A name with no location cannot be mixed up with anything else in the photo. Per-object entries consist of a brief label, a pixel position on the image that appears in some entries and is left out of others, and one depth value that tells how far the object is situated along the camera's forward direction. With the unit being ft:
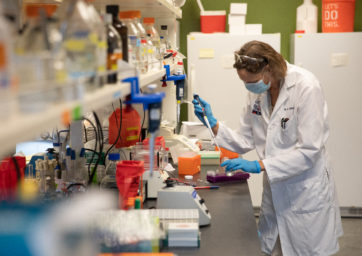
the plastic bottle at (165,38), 10.27
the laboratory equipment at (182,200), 7.04
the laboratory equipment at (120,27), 5.44
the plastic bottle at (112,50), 4.51
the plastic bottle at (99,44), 4.00
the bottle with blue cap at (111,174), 7.80
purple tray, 9.60
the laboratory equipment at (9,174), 5.49
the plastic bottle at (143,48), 6.37
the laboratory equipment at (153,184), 8.18
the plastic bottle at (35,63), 2.81
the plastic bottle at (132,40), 5.86
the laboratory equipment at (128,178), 6.87
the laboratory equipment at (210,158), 11.03
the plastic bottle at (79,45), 3.60
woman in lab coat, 8.54
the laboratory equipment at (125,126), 6.59
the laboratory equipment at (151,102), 5.04
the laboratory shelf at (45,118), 2.34
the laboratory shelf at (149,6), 7.82
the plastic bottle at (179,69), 11.18
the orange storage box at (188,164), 9.92
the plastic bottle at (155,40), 8.10
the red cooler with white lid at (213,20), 15.89
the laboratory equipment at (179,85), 10.61
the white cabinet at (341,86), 15.31
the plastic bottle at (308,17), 15.87
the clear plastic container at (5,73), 2.51
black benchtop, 6.16
